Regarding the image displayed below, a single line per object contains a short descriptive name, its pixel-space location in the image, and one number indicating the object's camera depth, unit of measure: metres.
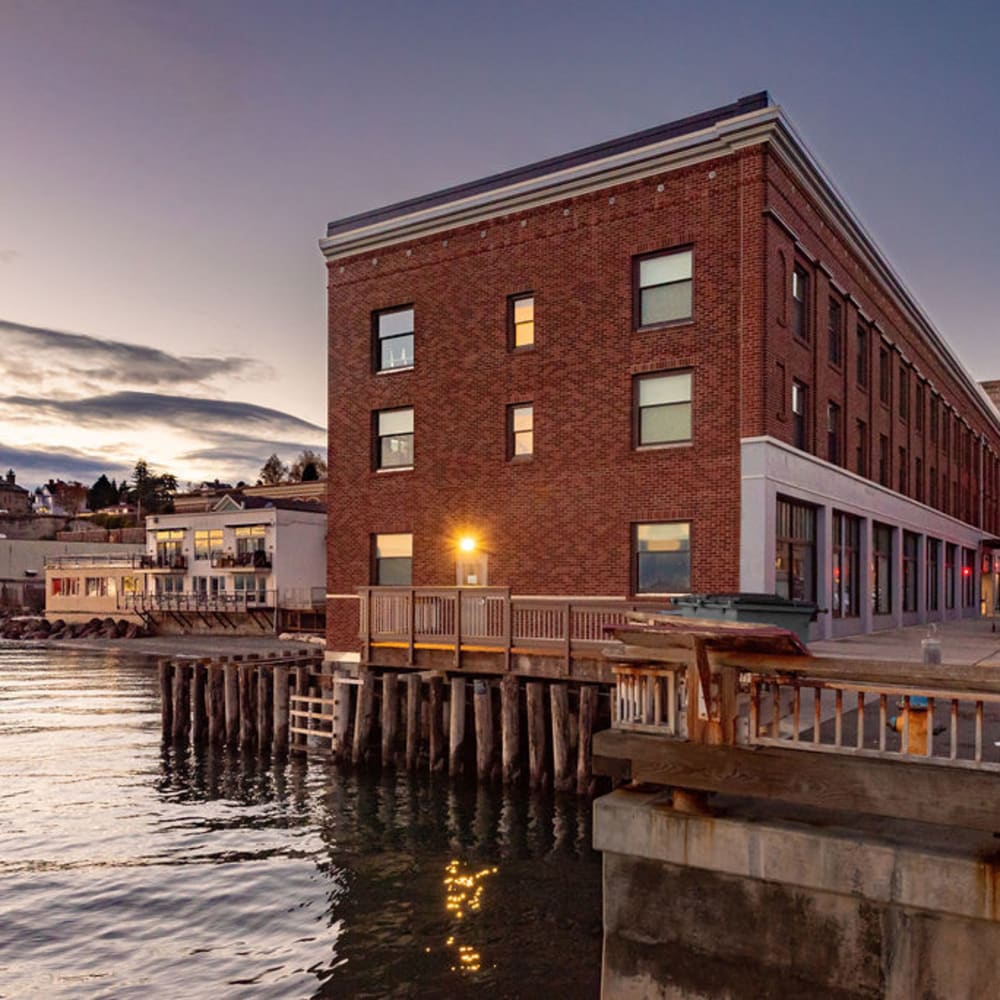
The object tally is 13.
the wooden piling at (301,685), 24.55
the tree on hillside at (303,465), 153.62
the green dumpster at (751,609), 17.02
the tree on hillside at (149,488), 174.12
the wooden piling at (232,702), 25.81
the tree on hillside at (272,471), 170.62
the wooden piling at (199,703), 26.58
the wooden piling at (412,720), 21.17
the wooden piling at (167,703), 27.09
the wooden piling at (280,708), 24.23
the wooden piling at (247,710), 25.41
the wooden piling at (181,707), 27.09
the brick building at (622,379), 24.12
